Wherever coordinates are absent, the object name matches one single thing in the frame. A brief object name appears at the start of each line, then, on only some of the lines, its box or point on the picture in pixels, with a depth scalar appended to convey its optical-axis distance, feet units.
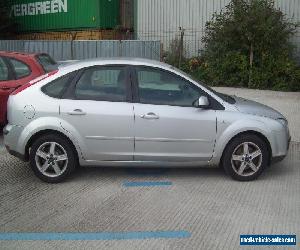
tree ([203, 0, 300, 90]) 46.47
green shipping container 65.92
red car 26.66
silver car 19.57
